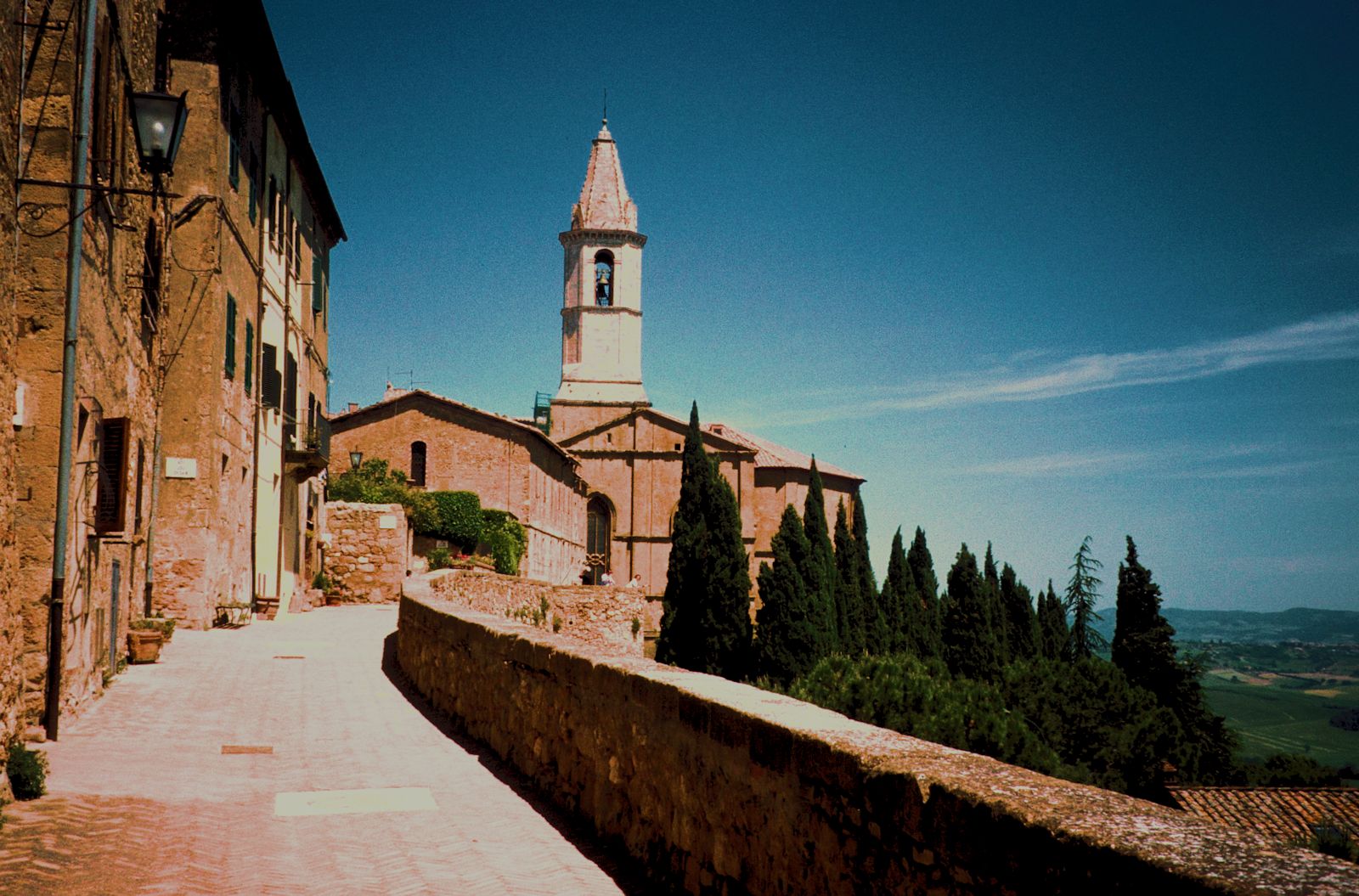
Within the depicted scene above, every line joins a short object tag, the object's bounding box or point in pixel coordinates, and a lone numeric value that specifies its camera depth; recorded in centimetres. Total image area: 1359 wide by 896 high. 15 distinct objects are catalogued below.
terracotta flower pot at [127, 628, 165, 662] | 1359
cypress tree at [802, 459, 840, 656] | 3848
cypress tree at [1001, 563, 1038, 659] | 5166
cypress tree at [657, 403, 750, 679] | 3725
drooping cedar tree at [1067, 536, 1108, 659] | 5200
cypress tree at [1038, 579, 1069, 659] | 5316
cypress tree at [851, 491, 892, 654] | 4606
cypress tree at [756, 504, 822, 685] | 3640
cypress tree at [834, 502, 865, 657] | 4347
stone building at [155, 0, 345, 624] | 1764
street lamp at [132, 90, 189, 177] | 882
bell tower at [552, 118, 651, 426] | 6412
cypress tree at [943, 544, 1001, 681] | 4566
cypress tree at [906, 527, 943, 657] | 5128
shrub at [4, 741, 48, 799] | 691
